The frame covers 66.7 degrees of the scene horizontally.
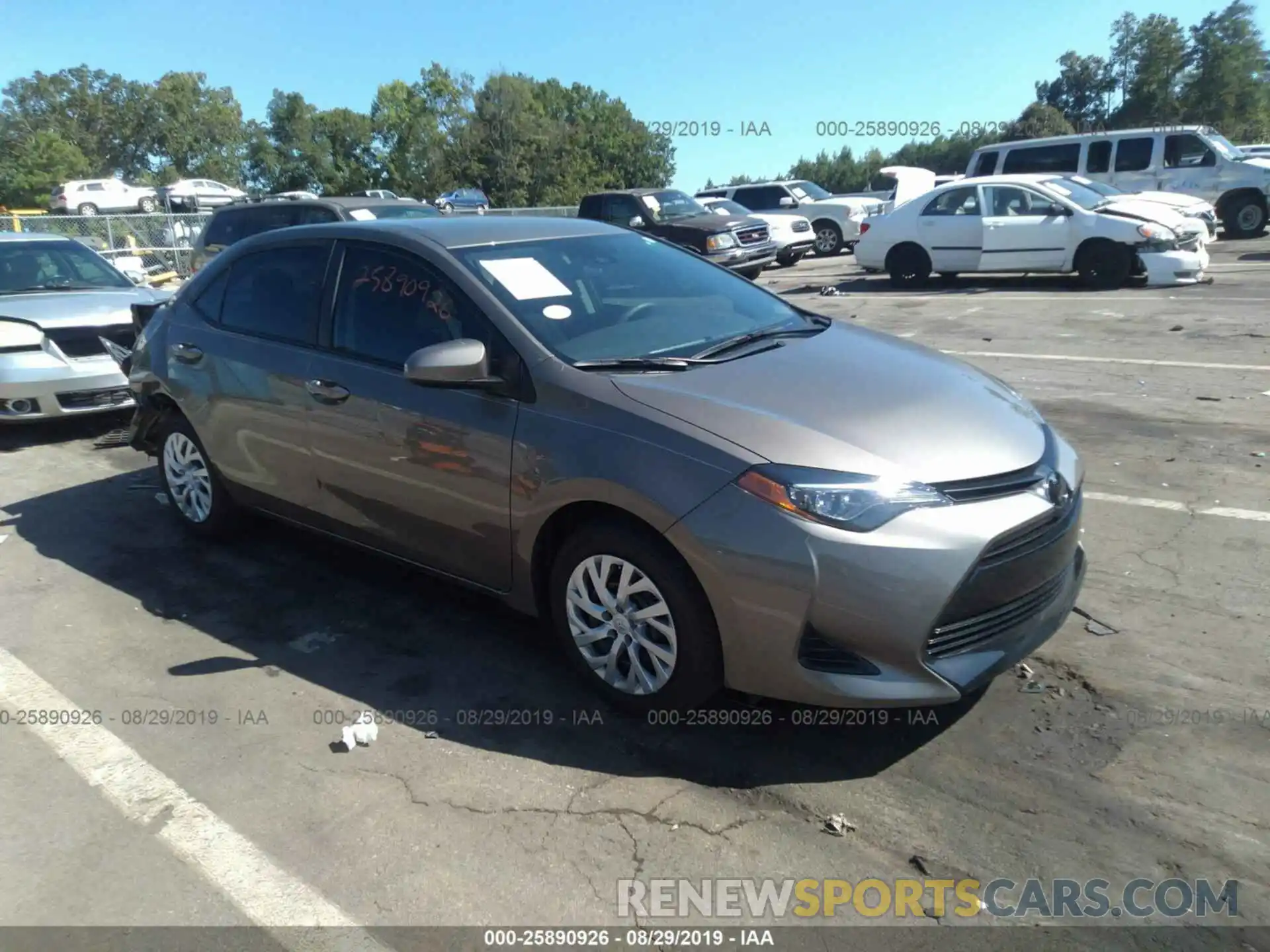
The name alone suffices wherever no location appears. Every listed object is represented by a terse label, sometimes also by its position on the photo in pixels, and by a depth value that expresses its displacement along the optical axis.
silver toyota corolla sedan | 2.99
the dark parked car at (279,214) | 10.94
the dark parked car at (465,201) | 35.66
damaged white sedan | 13.23
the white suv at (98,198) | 41.56
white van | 18.33
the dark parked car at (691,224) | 16.56
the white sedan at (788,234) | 20.14
